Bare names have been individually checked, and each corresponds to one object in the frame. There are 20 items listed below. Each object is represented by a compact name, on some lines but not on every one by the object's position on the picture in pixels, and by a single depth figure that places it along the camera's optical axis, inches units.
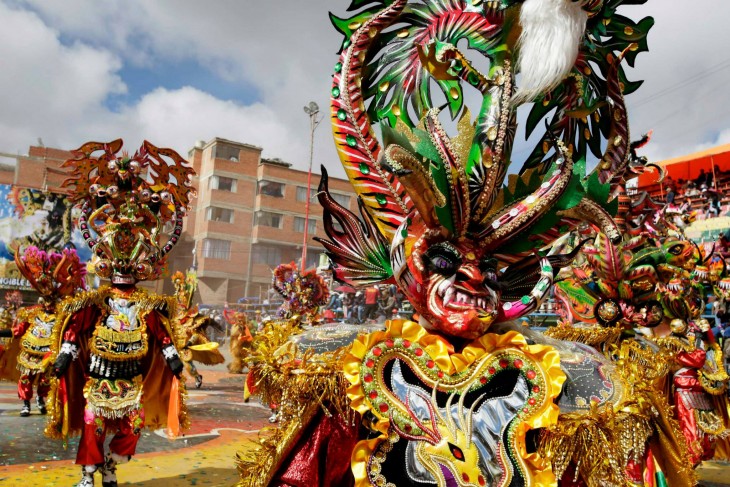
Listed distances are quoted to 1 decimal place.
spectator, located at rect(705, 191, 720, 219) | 670.8
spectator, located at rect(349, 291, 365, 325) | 695.1
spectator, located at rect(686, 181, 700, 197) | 709.3
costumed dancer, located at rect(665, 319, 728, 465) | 223.0
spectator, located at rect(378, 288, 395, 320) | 662.5
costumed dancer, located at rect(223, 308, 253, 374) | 569.7
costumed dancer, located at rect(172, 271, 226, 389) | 430.9
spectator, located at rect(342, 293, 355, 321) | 746.1
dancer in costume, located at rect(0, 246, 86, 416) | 304.0
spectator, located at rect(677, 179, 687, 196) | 726.7
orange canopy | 700.0
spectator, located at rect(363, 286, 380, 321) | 685.9
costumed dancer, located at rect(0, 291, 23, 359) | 331.9
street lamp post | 922.7
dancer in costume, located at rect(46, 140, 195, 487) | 188.9
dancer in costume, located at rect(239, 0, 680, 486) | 73.1
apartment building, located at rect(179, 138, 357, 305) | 1397.6
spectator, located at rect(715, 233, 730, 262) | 397.3
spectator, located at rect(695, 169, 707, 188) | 716.2
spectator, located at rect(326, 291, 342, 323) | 808.3
